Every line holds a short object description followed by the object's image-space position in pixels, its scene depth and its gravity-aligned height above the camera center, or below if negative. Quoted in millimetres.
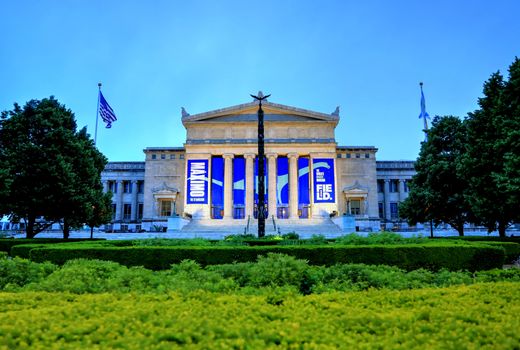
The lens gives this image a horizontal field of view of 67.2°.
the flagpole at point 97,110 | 45400 +13413
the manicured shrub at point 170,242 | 18736 -835
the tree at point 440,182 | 33594 +3648
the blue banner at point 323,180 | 51219 +5866
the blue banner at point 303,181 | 53625 +5973
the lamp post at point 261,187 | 24844 +2357
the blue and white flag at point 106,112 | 43375 +12676
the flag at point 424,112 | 48938 +13923
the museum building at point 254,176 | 51375 +6995
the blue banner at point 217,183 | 53781 +5833
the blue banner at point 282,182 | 53844 +5862
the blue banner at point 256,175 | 54762 +6935
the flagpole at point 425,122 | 48384 +12591
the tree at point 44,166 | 27312 +4312
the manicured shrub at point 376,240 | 17844 -745
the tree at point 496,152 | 20375 +4115
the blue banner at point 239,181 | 53750 +6071
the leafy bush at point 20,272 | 9391 -1132
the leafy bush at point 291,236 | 24942 -732
